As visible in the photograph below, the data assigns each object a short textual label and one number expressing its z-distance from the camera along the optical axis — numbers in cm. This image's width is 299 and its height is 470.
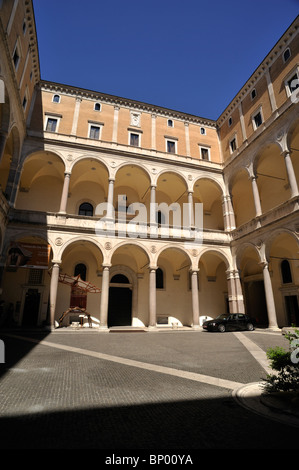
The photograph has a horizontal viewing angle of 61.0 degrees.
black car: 1573
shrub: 414
